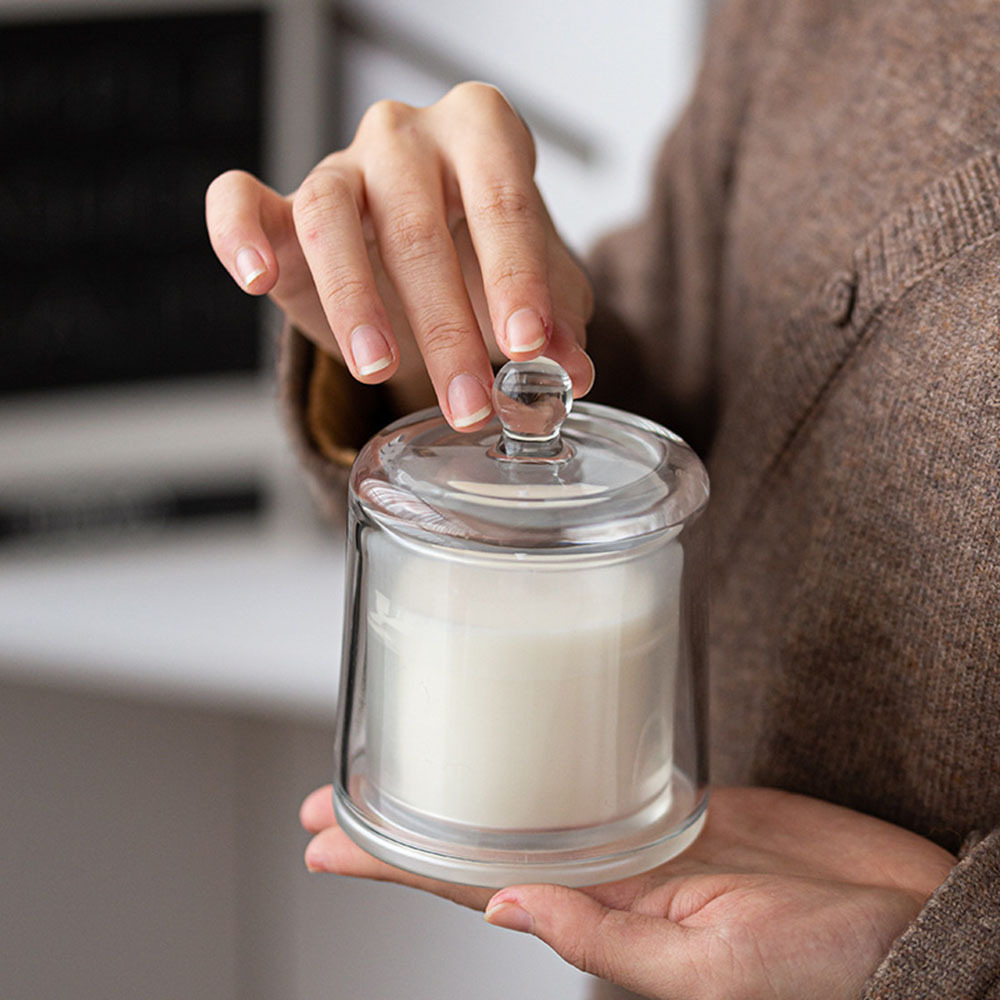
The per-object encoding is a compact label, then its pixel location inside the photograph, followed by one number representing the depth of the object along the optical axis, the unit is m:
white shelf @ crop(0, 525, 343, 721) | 1.49
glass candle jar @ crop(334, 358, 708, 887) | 0.67
